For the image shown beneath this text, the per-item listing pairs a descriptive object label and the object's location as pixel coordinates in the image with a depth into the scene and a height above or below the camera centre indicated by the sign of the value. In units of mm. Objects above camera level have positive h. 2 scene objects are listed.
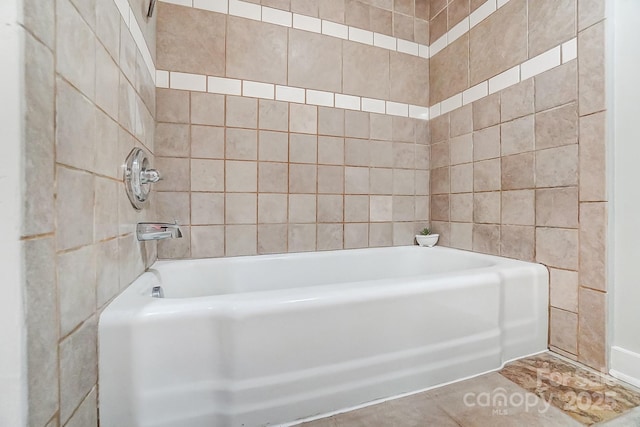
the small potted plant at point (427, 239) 1832 -182
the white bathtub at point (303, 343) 715 -399
